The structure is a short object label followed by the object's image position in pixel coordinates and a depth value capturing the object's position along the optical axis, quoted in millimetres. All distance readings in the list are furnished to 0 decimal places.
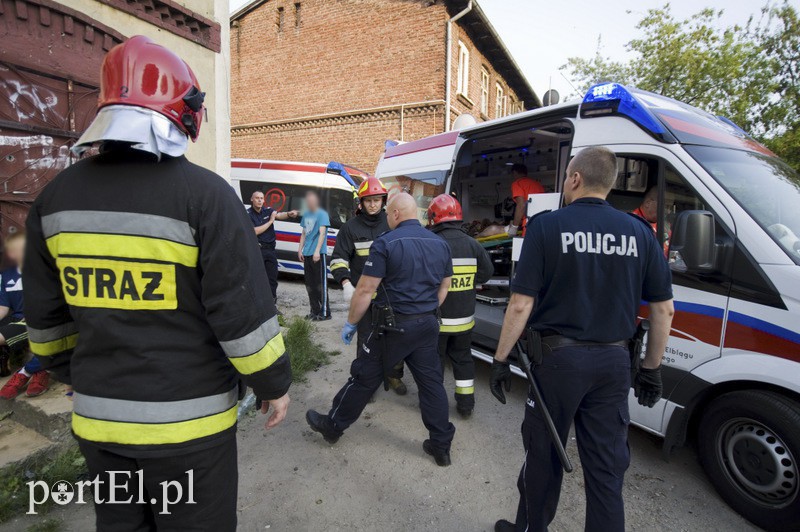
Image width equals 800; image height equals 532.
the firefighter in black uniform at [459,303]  3727
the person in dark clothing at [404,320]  2953
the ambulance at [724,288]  2410
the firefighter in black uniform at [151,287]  1329
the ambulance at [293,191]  9641
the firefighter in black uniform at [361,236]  4180
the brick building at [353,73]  12438
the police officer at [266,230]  6645
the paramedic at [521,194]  5832
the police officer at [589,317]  2002
